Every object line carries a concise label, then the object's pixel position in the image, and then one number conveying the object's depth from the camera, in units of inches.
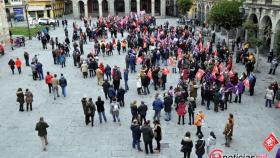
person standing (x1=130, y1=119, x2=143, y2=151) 561.3
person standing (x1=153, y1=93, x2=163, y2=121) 673.0
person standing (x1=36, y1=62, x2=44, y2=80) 994.5
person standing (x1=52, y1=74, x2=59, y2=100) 824.9
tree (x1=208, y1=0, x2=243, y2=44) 1338.8
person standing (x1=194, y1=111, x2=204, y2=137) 608.5
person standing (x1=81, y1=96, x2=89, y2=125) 673.6
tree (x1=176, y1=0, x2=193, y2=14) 2150.6
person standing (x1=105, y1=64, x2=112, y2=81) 954.1
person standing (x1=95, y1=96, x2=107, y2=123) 666.6
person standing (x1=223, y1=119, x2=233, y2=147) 580.4
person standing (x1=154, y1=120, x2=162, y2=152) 556.7
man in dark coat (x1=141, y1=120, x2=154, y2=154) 545.9
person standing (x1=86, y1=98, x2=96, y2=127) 660.7
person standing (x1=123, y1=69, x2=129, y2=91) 881.9
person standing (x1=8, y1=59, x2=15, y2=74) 1058.7
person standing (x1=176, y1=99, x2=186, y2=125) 671.8
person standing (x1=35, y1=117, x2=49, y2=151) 573.3
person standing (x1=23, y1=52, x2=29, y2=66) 1156.1
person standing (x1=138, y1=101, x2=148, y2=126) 658.8
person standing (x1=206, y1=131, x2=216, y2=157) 522.0
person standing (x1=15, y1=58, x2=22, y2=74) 1066.1
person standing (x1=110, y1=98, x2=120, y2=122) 668.1
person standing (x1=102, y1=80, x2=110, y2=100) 799.1
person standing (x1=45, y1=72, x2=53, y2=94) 853.1
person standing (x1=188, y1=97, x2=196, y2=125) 661.8
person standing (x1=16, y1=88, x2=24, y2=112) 744.2
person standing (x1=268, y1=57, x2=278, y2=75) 1018.9
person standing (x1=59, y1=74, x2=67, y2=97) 837.2
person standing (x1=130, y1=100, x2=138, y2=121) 653.3
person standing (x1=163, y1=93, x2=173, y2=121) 674.2
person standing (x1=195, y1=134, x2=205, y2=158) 510.2
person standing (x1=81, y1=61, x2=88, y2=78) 992.7
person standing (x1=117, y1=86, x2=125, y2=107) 760.3
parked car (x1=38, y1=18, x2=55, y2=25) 2366.4
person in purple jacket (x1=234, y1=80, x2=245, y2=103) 798.5
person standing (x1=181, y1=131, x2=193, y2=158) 516.1
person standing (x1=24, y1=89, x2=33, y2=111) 742.0
